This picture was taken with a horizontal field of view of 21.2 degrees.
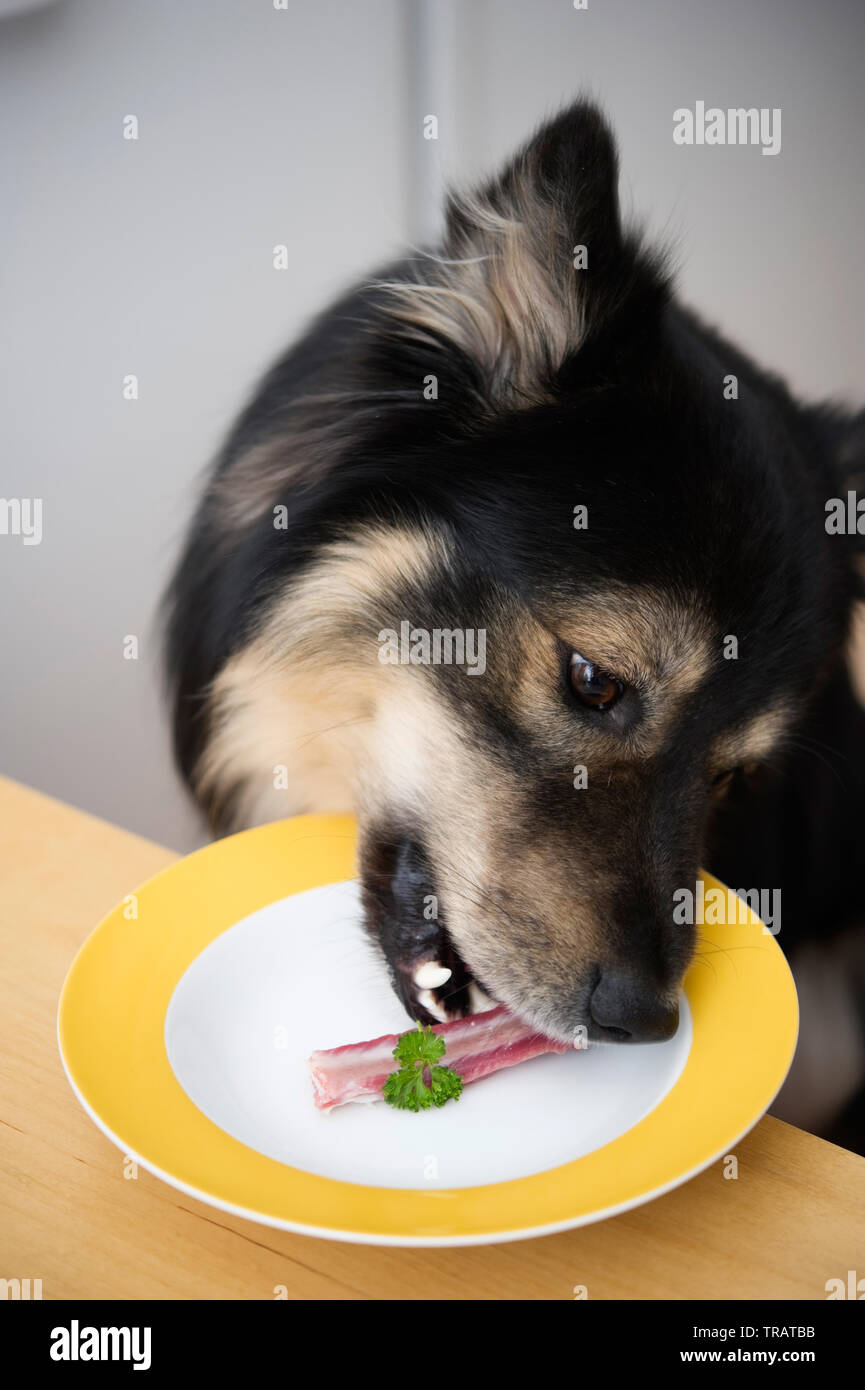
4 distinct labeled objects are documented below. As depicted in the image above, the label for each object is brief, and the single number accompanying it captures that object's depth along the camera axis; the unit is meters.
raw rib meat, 0.63
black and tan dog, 0.68
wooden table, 0.58
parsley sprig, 0.63
